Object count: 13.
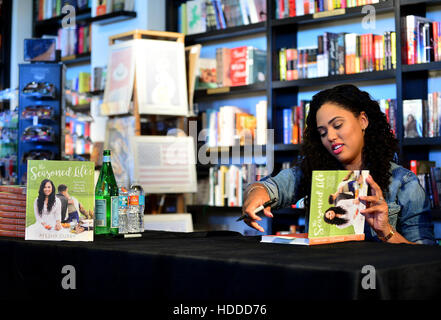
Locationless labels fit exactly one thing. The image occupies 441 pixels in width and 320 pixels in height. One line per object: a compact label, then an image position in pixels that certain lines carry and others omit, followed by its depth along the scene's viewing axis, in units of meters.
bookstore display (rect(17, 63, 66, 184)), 3.99
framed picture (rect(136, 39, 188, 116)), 4.26
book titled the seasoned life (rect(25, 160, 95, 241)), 1.71
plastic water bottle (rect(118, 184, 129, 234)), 1.94
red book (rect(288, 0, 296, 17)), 4.21
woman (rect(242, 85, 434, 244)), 2.02
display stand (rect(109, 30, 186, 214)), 4.27
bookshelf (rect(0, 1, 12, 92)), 6.48
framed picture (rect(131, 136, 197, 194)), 4.18
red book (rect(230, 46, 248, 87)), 4.43
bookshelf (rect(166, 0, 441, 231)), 3.70
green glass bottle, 1.93
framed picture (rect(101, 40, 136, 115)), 4.25
